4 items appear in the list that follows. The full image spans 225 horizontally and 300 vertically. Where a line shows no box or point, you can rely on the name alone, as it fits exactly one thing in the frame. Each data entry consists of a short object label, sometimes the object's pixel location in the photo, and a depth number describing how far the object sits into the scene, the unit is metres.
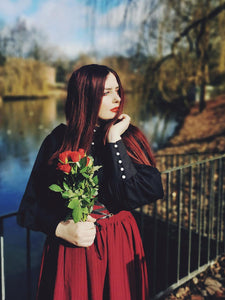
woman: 1.60
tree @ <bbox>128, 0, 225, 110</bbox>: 6.80
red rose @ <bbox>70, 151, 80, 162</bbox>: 1.44
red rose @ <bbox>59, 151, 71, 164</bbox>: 1.46
